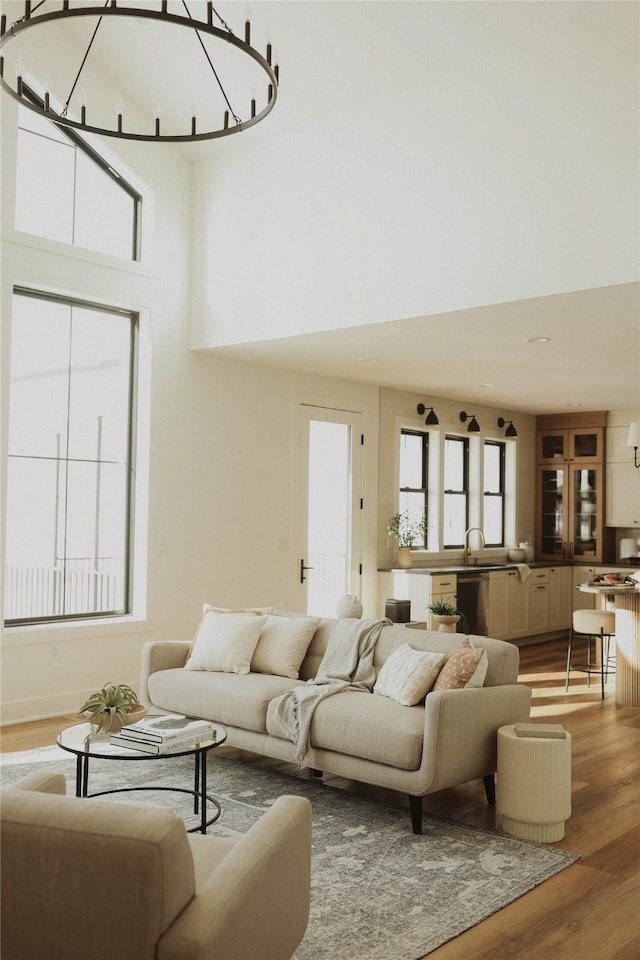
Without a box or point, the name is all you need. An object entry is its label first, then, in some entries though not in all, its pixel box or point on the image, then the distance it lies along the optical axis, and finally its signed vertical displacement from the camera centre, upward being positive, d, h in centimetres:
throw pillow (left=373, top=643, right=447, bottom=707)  405 -73
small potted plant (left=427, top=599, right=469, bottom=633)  617 -67
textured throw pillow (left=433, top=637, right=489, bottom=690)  398 -68
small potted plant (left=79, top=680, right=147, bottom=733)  358 -79
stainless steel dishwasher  862 -78
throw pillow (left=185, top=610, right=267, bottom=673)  479 -69
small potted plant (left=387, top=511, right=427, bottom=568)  814 -9
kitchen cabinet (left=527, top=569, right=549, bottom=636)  930 -84
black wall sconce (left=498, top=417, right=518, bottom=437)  967 +104
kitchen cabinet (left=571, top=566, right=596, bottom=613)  981 -79
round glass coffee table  335 -91
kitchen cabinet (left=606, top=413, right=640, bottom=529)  959 +49
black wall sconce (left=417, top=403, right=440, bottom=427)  856 +102
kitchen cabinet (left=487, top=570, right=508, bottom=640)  864 -83
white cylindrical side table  361 -110
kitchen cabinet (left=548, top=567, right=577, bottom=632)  966 -82
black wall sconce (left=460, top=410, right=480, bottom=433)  913 +103
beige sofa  367 -92
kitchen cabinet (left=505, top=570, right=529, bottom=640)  893 -85
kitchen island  623 -84
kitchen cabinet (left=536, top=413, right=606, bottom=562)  990 +42
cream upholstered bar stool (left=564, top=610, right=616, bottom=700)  662 -76
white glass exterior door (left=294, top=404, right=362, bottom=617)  740 +11
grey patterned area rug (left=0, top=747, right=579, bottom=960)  279 -132
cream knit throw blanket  411 -80
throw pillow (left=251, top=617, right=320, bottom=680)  477 -70
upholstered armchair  160 -68
